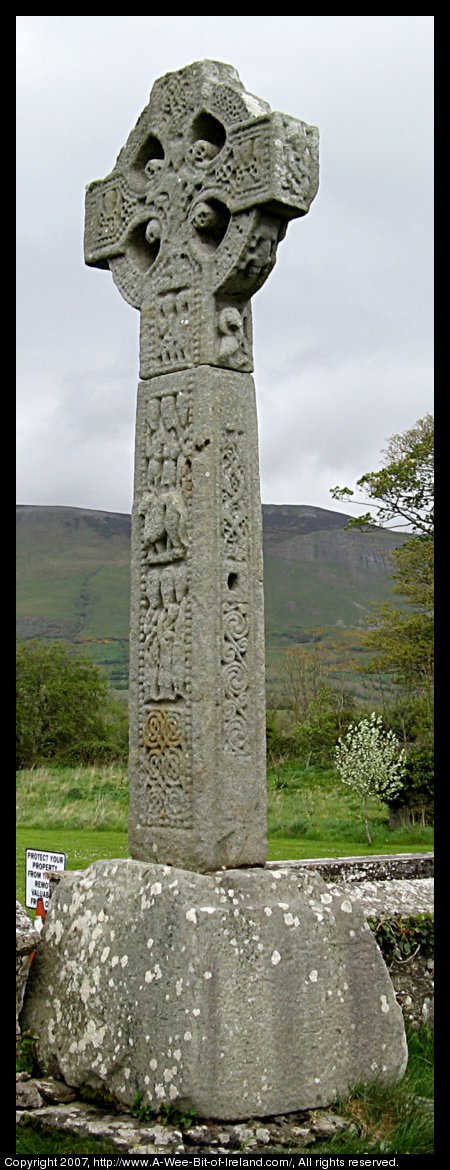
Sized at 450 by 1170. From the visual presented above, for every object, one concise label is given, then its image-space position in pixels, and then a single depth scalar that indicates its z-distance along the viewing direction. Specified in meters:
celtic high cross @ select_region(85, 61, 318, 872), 6.05
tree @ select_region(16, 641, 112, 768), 33.28
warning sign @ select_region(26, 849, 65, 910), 10.45
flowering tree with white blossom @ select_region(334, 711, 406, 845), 21.34
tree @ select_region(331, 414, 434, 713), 28.59
